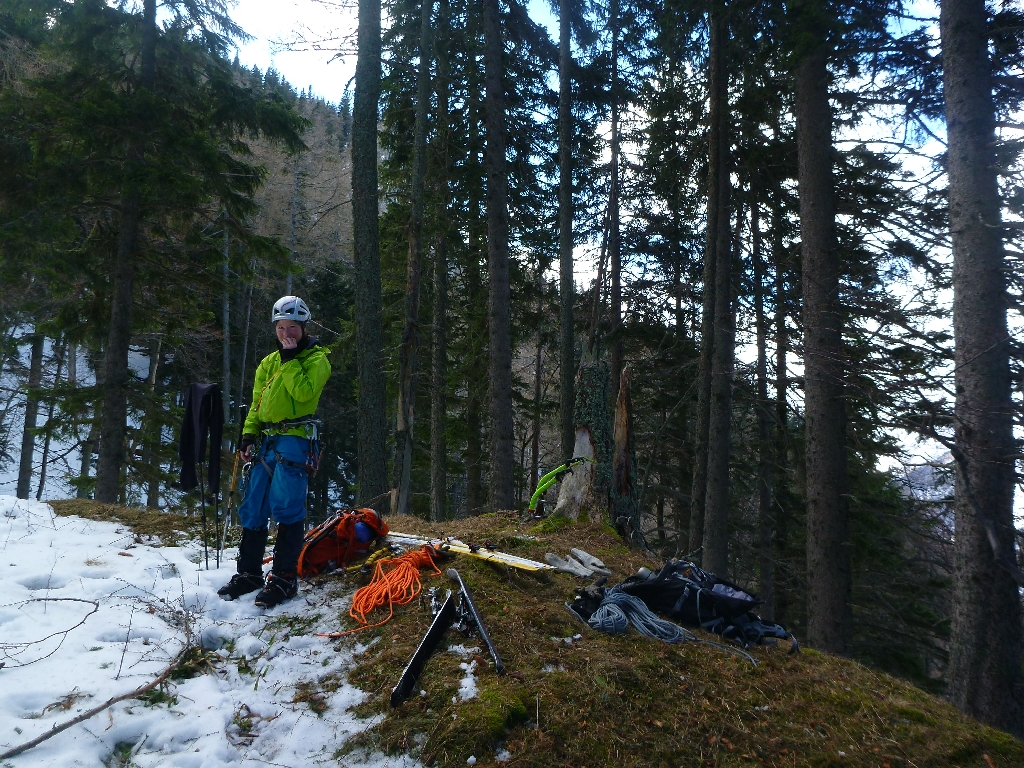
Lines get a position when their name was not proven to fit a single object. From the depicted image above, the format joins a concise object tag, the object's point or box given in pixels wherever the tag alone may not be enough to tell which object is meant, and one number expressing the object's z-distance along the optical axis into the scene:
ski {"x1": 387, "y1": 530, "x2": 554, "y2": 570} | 5.24
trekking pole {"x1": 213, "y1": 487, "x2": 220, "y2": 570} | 5.40
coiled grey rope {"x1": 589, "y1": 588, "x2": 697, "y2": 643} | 4.33
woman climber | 4.87
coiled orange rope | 4.47
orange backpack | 5.35
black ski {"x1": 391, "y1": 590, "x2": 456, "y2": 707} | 3.33
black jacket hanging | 5.36
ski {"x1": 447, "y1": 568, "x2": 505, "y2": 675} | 3.58
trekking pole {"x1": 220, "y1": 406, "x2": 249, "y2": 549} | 5.66
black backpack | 4.70
